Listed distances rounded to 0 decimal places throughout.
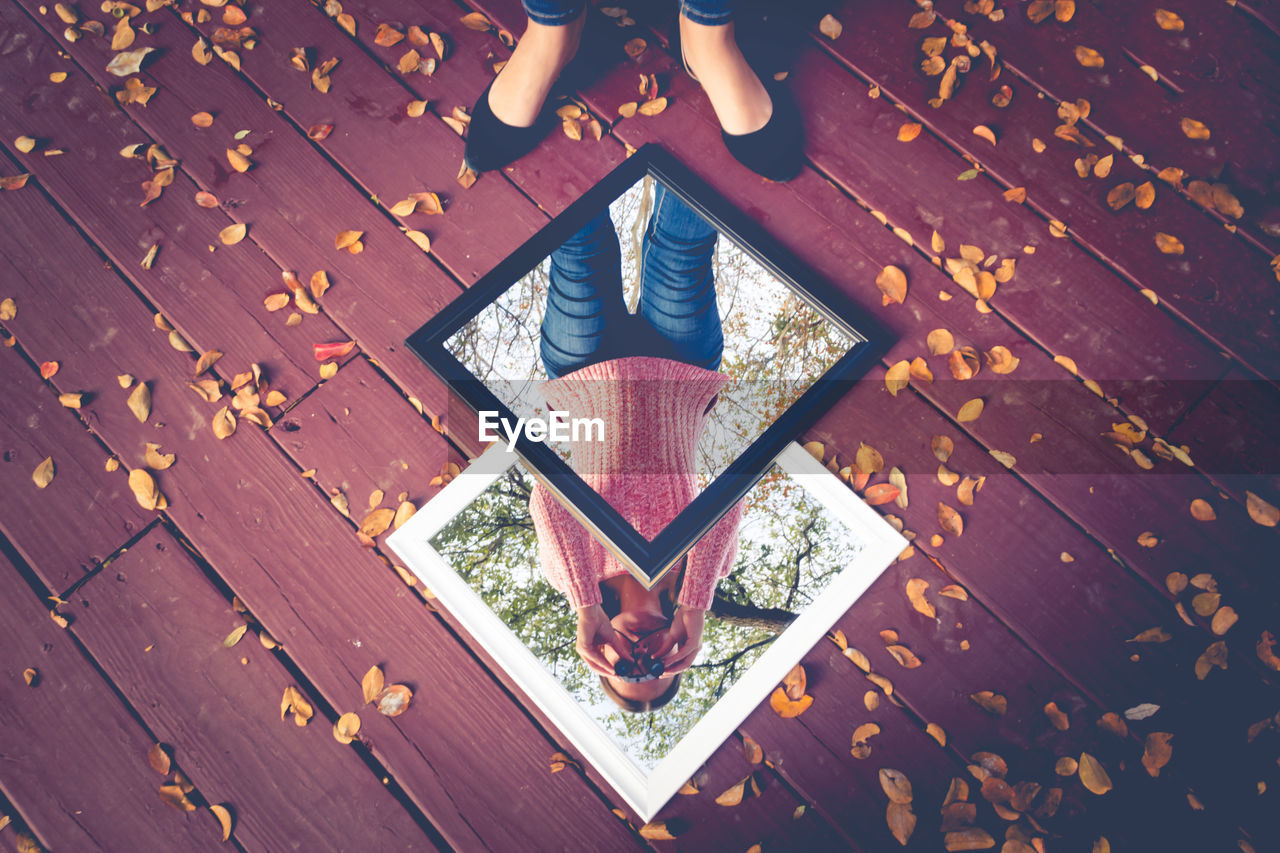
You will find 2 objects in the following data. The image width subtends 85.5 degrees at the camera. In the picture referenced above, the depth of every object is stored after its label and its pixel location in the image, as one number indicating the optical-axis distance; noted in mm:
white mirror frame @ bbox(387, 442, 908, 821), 1114
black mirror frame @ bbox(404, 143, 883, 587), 1122
